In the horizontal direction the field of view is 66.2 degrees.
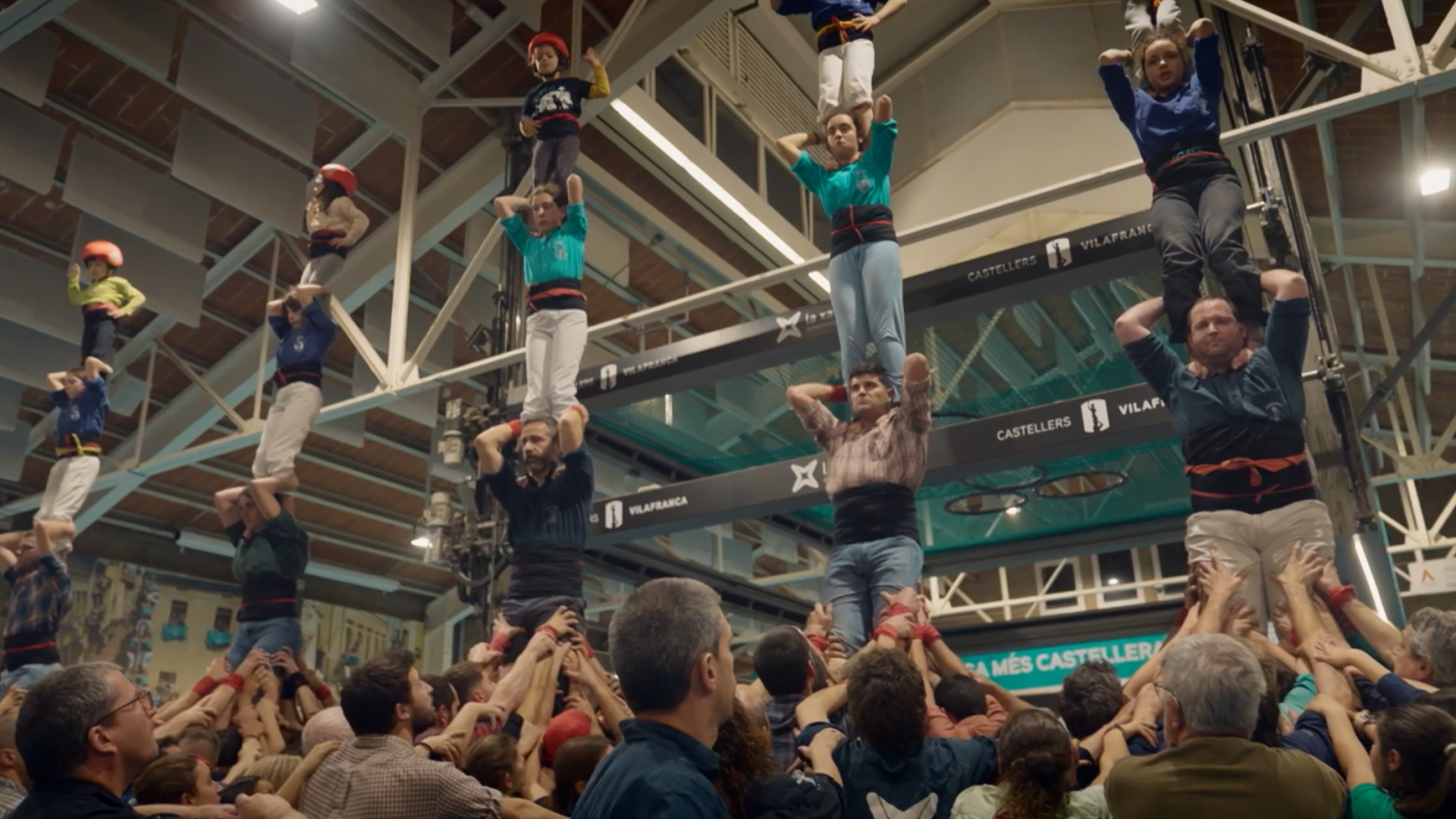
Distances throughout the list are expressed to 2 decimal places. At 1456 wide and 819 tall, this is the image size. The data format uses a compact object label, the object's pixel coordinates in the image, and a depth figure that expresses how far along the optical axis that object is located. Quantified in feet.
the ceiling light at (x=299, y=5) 21.90
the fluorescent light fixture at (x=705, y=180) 31.99
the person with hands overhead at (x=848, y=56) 16.84
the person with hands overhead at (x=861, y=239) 16.10
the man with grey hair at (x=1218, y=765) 7.01
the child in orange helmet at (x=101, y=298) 23.40
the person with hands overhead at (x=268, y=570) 18.42
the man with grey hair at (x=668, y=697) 5.64
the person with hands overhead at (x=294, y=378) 19.57
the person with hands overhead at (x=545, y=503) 16.63
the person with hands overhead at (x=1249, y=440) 12.21
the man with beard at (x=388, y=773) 8.66
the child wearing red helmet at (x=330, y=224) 20.58
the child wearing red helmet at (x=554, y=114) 18.83
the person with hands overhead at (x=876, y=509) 14.02
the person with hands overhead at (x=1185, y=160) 13.20
